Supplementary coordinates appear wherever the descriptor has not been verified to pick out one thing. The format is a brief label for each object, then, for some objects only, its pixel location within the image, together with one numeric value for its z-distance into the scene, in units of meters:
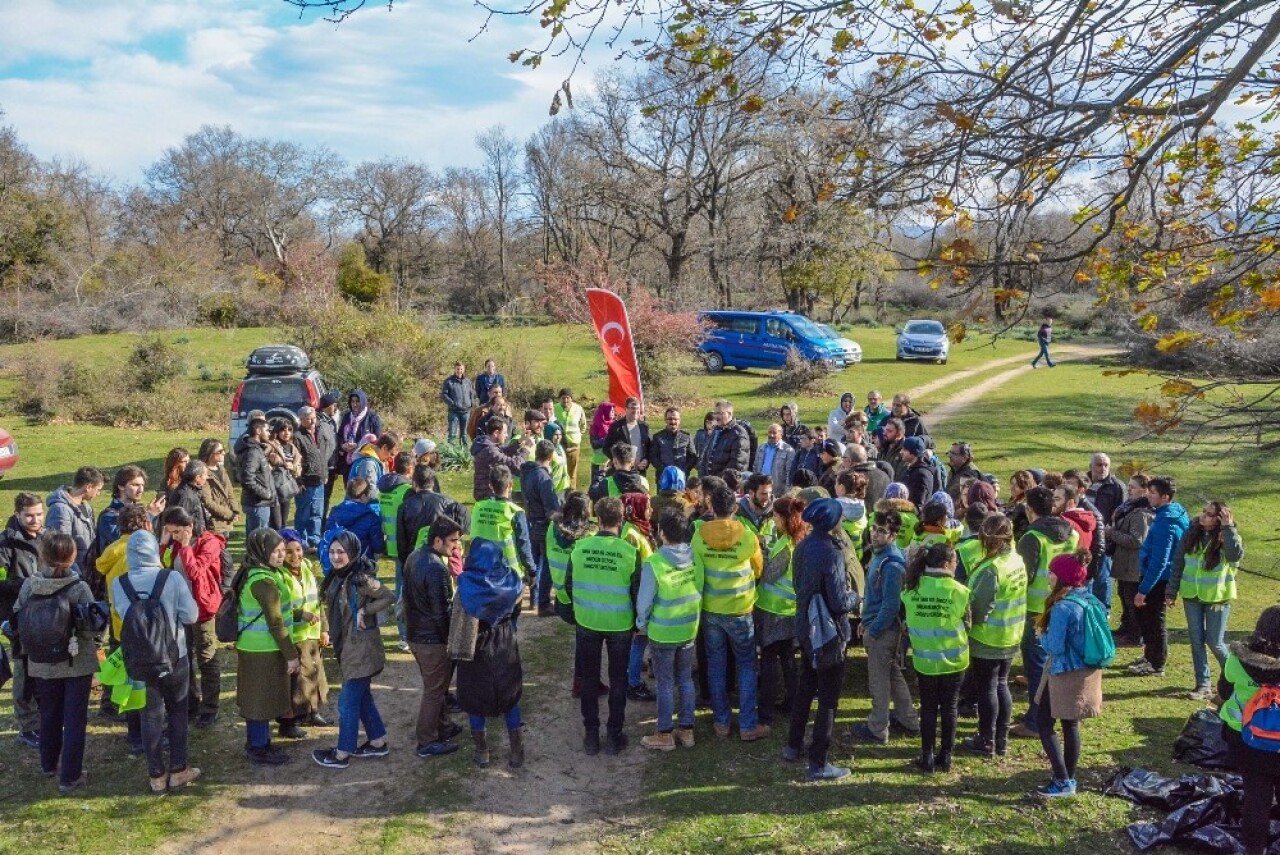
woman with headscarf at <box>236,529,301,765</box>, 5.68
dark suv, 13.34
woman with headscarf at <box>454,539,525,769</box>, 5.56
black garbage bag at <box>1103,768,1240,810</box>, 5.29
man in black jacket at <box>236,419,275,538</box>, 9.10
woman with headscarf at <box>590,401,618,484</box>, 11.28
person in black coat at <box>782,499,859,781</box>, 5.64
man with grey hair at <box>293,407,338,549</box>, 10.13
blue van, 25.56
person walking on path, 28.06
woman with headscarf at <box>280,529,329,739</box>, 5.90
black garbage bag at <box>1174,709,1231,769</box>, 5.88
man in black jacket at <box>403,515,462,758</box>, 5.68
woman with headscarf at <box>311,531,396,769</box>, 5.73
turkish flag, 12.70
